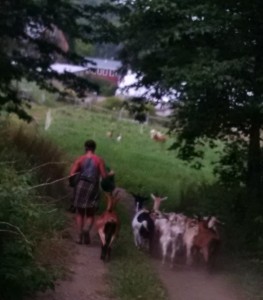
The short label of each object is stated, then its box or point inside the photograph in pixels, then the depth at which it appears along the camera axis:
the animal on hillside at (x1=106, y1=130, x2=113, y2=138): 34.06
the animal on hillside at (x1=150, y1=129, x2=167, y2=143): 35.50
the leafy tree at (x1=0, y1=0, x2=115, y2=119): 15.56
